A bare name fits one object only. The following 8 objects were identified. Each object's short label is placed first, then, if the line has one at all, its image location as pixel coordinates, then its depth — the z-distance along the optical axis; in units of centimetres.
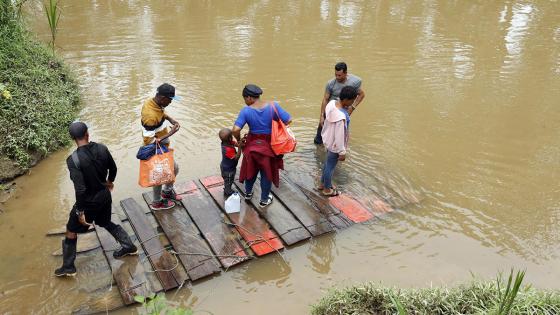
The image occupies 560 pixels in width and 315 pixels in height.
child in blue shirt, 484
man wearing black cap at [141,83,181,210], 443
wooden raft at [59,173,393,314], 425
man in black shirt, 375
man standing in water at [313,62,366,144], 568
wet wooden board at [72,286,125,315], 386
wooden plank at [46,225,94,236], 488
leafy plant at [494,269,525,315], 269
